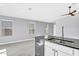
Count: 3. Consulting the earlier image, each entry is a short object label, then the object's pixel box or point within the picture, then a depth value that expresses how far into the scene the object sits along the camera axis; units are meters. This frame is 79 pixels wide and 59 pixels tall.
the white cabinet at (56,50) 1.08
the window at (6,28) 3.73
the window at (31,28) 4.90
